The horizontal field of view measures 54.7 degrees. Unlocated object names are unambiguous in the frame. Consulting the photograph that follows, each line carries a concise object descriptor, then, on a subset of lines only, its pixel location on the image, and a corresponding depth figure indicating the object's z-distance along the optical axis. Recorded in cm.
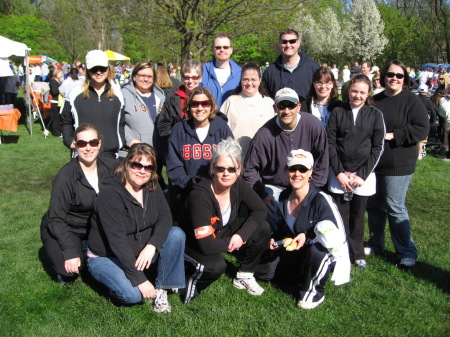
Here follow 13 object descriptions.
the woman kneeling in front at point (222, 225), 364
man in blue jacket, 489
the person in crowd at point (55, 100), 1255
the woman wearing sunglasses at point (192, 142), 406
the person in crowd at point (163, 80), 539
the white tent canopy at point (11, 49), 1233
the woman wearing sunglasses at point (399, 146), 407
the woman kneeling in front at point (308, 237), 351
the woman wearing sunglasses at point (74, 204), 373
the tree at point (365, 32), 4572
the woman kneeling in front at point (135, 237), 344
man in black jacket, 474
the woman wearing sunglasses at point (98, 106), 453
